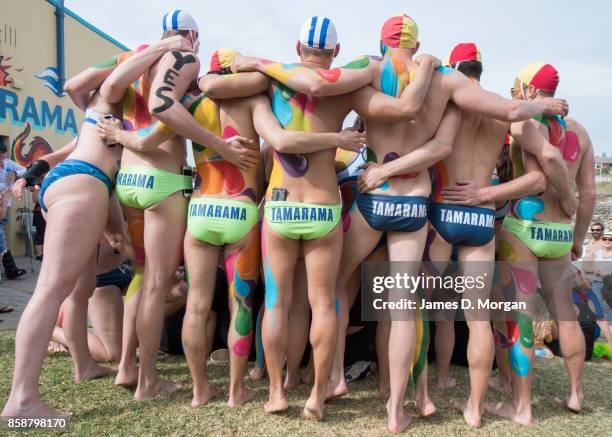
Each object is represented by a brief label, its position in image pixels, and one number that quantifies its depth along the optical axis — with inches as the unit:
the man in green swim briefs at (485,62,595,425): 120.5
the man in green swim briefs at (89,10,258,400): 114.7
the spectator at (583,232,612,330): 235.5
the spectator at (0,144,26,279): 288.6
